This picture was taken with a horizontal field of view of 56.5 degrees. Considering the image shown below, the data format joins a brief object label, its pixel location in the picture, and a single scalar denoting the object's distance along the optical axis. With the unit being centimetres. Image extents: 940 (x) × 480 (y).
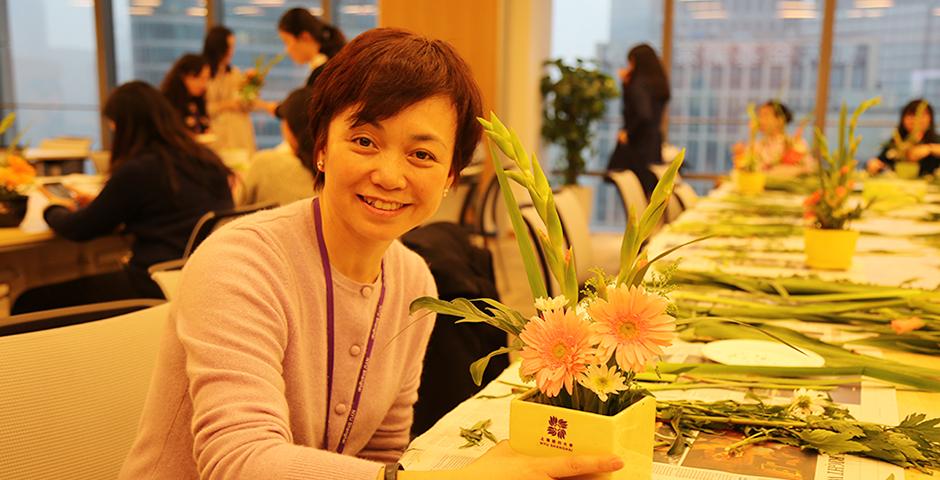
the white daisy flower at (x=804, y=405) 134
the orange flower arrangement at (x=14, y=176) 338
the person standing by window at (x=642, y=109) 727
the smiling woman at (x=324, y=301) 115
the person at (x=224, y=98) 686
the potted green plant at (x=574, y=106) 823
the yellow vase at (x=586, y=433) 100
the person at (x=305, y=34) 484
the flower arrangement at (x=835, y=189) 248
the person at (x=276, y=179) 360
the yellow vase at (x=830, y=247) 251
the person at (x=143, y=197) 329
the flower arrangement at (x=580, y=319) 95
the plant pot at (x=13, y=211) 339
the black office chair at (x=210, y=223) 270
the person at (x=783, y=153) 527
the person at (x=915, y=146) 586
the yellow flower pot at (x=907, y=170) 561
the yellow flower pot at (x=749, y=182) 479
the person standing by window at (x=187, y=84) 602
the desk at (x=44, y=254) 337
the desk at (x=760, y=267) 123
